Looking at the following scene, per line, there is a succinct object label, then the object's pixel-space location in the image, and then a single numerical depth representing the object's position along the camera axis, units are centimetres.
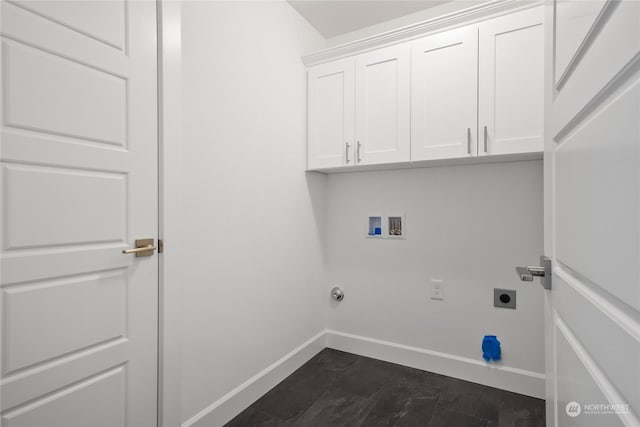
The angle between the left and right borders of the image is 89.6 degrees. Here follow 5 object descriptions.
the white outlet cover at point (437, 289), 217
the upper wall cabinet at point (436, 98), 167
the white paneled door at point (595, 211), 41
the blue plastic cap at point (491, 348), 195
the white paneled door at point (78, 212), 94
